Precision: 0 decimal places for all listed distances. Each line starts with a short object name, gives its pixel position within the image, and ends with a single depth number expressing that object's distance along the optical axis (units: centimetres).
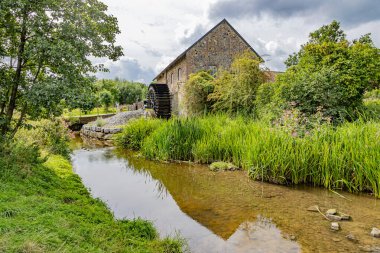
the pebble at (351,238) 367
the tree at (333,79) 868
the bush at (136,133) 1162
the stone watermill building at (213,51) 2223
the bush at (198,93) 1623
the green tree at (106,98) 3575
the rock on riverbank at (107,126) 1580
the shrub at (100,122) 1871
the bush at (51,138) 750
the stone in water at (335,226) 401
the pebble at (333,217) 434
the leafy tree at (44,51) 438
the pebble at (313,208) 475
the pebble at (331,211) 451
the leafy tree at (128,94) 4969
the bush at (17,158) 407
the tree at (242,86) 1307
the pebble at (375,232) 376
